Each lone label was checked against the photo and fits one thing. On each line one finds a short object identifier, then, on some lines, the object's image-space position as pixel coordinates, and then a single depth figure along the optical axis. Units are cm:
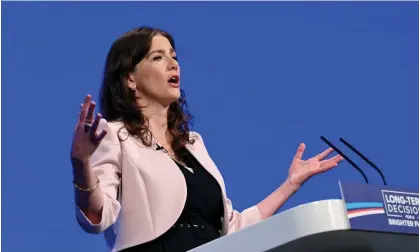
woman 839
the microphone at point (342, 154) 827
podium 789
